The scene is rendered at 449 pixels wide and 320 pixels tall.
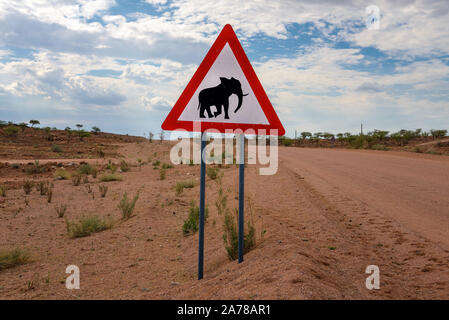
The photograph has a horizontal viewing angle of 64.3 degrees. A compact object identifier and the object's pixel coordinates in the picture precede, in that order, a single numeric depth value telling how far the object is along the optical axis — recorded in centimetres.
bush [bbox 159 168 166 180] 1499
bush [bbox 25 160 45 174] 1889
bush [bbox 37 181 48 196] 1189
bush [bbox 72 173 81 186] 1429
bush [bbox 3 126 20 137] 4338
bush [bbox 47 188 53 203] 1060
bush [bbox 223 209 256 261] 464
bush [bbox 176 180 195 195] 1074
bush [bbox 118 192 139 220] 801
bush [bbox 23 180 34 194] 1211
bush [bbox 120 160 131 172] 1950
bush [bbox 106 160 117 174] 1874
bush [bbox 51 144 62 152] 3406
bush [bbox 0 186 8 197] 1160
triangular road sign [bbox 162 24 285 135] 372
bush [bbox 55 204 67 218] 853
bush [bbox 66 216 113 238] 683
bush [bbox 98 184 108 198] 1124
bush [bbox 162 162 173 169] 1960
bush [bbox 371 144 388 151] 3641
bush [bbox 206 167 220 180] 1372
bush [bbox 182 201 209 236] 671
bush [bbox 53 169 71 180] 1647
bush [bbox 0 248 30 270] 525
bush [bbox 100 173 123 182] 1527
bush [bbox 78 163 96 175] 1811
